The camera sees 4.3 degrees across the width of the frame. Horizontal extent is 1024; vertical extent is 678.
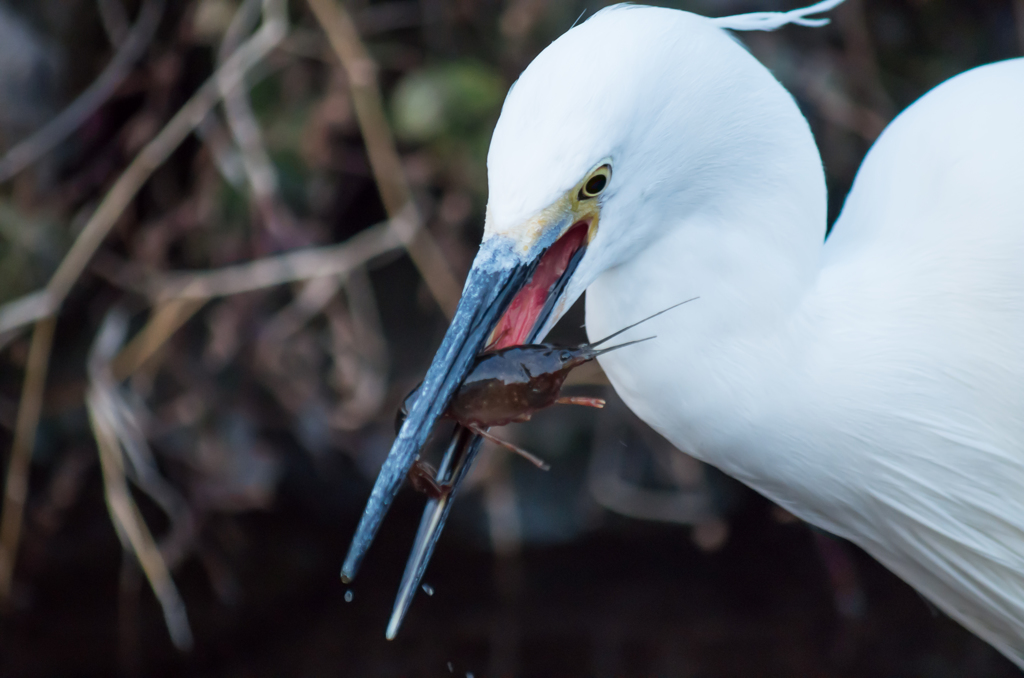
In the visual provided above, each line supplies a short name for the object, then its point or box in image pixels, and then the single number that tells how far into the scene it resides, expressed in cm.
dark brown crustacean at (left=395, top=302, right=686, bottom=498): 297
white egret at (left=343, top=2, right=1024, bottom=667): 297
